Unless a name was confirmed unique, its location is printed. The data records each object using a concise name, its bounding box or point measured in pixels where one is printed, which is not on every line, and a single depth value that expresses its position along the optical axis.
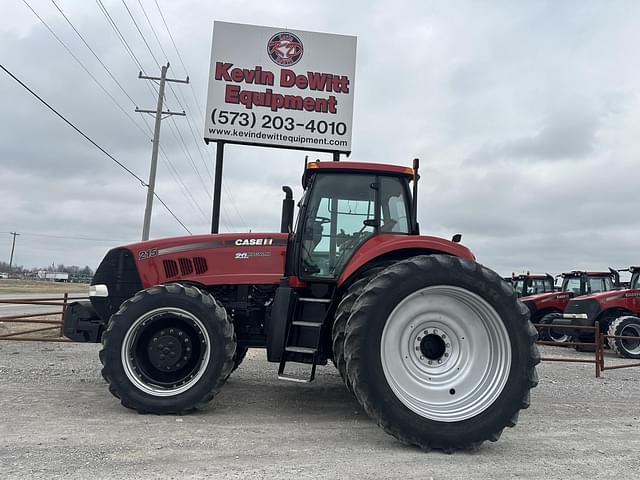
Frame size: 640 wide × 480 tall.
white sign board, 10.40
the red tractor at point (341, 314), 3.69
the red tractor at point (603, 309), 11.88
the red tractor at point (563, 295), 14.68
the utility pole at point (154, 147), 16.58
